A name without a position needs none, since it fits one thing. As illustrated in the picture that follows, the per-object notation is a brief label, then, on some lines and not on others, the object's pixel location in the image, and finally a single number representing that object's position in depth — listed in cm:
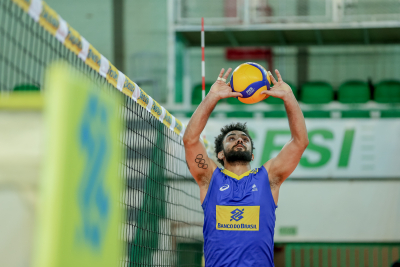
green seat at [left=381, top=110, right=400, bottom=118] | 1793
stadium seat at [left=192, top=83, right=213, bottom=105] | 2083
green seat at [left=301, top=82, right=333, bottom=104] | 2087
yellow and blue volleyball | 793
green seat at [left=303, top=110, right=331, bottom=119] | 1848
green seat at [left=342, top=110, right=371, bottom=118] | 1819
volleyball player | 731
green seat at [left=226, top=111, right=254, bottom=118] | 1859
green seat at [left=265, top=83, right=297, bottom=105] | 2039
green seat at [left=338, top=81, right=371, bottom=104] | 2075
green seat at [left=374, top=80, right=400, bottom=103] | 2069
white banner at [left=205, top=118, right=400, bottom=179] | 1791
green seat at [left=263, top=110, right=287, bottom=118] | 1842
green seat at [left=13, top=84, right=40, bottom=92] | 1179
